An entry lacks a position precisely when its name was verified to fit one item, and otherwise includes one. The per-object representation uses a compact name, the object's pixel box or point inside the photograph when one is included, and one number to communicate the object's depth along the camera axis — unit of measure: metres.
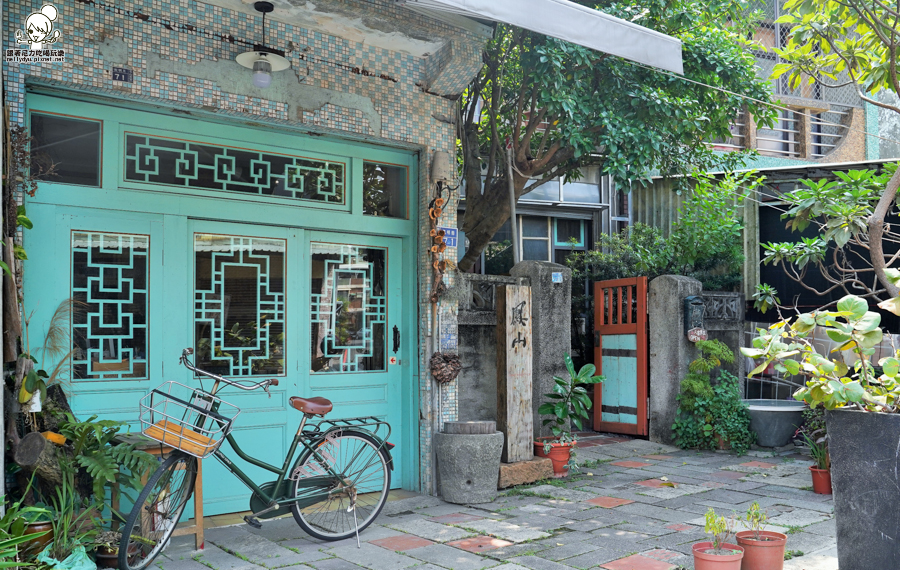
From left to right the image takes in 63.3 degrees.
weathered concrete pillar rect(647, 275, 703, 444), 9.07
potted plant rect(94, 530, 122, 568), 4.25
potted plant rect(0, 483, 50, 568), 3.57
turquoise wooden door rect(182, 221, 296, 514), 5.48
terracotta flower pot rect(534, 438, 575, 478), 7.09
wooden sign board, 6.86
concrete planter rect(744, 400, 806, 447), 8.43
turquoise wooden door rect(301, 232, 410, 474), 6.12
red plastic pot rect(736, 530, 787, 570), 4.00
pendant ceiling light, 5.34
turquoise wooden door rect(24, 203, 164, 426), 4.78
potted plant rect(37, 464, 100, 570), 4.06
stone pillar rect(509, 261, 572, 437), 7.69
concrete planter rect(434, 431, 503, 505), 6.04
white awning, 4.69
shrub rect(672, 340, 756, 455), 8.59
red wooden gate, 9.48
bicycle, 4.35
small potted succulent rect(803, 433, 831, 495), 6.38
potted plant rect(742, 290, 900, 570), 3.91
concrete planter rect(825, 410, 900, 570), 3.91
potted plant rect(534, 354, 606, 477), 7.11
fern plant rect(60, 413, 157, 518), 4.20
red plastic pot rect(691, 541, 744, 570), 3.80
